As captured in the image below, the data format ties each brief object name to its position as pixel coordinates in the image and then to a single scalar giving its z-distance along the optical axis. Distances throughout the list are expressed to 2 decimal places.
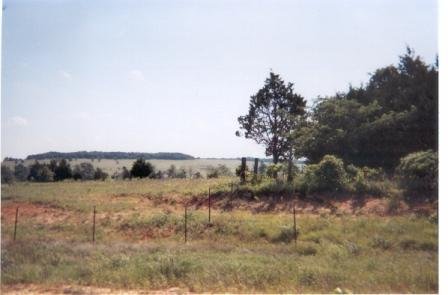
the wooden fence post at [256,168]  17.50
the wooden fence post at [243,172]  17.42
